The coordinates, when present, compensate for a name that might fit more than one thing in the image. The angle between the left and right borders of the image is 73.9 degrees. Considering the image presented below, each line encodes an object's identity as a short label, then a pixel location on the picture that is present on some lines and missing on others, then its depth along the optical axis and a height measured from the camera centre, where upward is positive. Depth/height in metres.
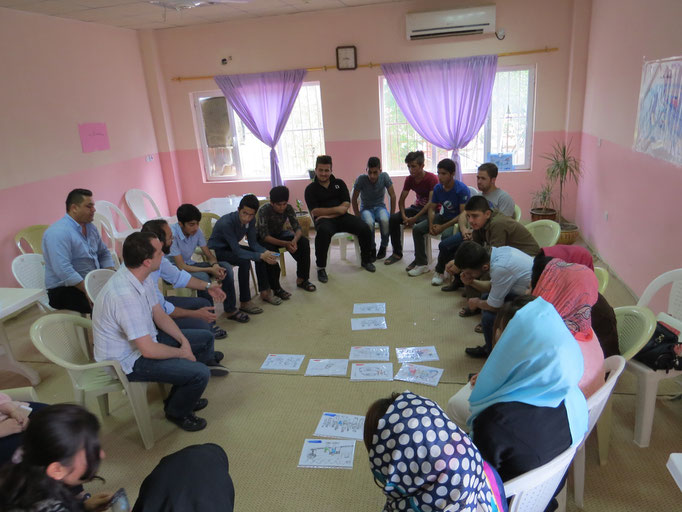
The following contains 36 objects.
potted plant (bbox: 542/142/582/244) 5.25 -0.72
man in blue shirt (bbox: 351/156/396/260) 5.03 -0.84
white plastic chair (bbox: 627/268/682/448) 2.11 -1.25
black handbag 2.08 -1.11
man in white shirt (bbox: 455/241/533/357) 2.76 -0.95
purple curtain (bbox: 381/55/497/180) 5.67 +0.27
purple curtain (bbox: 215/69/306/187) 6.12 +0.39
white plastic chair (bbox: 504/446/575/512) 1.33 -1.08
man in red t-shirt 4.83 -0.86
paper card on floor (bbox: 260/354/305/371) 3.13 -1.58
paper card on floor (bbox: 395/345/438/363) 3.09 -1.57
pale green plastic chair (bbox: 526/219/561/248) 3.48 -0.93
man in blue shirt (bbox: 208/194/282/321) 4.03 -1.04
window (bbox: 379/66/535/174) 5.81 -0.20
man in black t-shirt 4.69 -0.91
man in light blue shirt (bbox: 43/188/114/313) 3.25 -0.80
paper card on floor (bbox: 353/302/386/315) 3.87 -1.55
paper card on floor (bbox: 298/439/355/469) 2.24 -1.60
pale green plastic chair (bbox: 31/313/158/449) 2.32 -1.18
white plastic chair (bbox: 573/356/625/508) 1.59 -1.04
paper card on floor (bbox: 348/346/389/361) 3.15 -1.57
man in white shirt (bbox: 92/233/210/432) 2.27 -0.98
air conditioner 5.34 +1.08
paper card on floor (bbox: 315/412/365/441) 2.43 -1.59
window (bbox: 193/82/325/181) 6.50 -0.18
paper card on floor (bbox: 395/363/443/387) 2.84 -1.57
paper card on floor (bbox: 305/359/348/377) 3.03 -1.58
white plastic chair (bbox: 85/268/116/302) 2.92 -0.89
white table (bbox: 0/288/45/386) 2.76 -0.95
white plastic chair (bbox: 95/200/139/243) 5.07 -0.87
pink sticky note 5.17 +0.05
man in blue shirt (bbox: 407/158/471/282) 4.41 -0.91
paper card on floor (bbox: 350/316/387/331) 3.61 -1.56
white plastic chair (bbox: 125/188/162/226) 5.88 -0.83
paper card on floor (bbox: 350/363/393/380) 2.92 -1.57
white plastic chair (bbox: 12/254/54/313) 3.41 -0.94
